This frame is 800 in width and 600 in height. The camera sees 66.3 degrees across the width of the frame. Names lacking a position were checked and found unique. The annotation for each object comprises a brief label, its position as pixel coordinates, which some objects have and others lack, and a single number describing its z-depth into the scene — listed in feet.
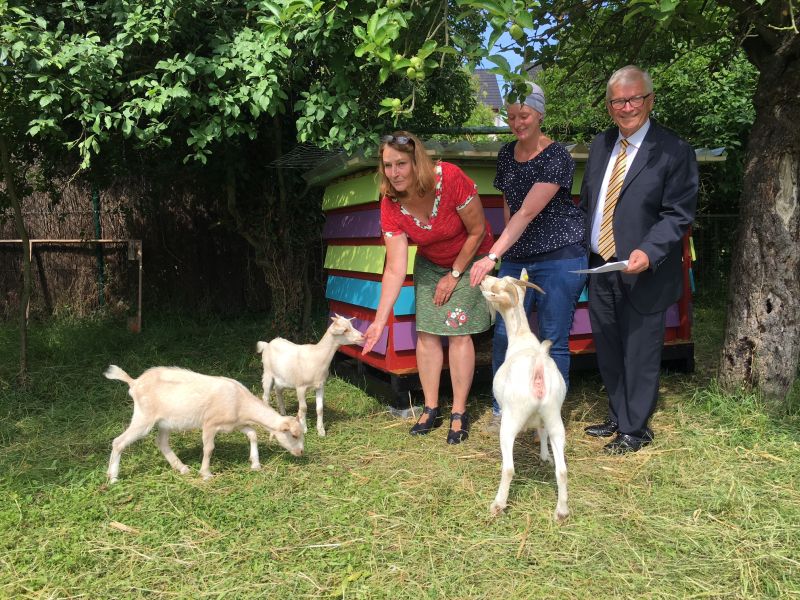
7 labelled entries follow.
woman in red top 12.69
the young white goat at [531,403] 10.18
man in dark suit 11.95
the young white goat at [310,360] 14.60
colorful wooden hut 16.05
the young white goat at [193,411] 12.09
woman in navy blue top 12.64
